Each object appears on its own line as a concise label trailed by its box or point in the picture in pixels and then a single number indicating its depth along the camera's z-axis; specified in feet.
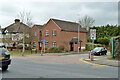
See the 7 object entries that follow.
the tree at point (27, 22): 113.00
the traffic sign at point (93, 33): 54.44
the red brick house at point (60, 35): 115.75
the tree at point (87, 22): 182.92
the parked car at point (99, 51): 78.03
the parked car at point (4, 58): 29.66
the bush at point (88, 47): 133.87
